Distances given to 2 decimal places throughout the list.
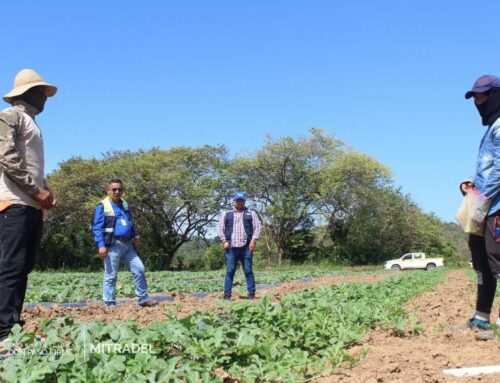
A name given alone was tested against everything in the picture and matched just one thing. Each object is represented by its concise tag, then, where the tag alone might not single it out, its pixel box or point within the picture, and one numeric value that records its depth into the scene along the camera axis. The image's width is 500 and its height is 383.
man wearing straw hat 3.84
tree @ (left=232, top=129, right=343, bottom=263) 39.09
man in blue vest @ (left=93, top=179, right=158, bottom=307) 6.79
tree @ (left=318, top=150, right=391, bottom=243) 39.03
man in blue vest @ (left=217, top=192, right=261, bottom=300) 8.40
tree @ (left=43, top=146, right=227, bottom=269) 34.53
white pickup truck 36.19
